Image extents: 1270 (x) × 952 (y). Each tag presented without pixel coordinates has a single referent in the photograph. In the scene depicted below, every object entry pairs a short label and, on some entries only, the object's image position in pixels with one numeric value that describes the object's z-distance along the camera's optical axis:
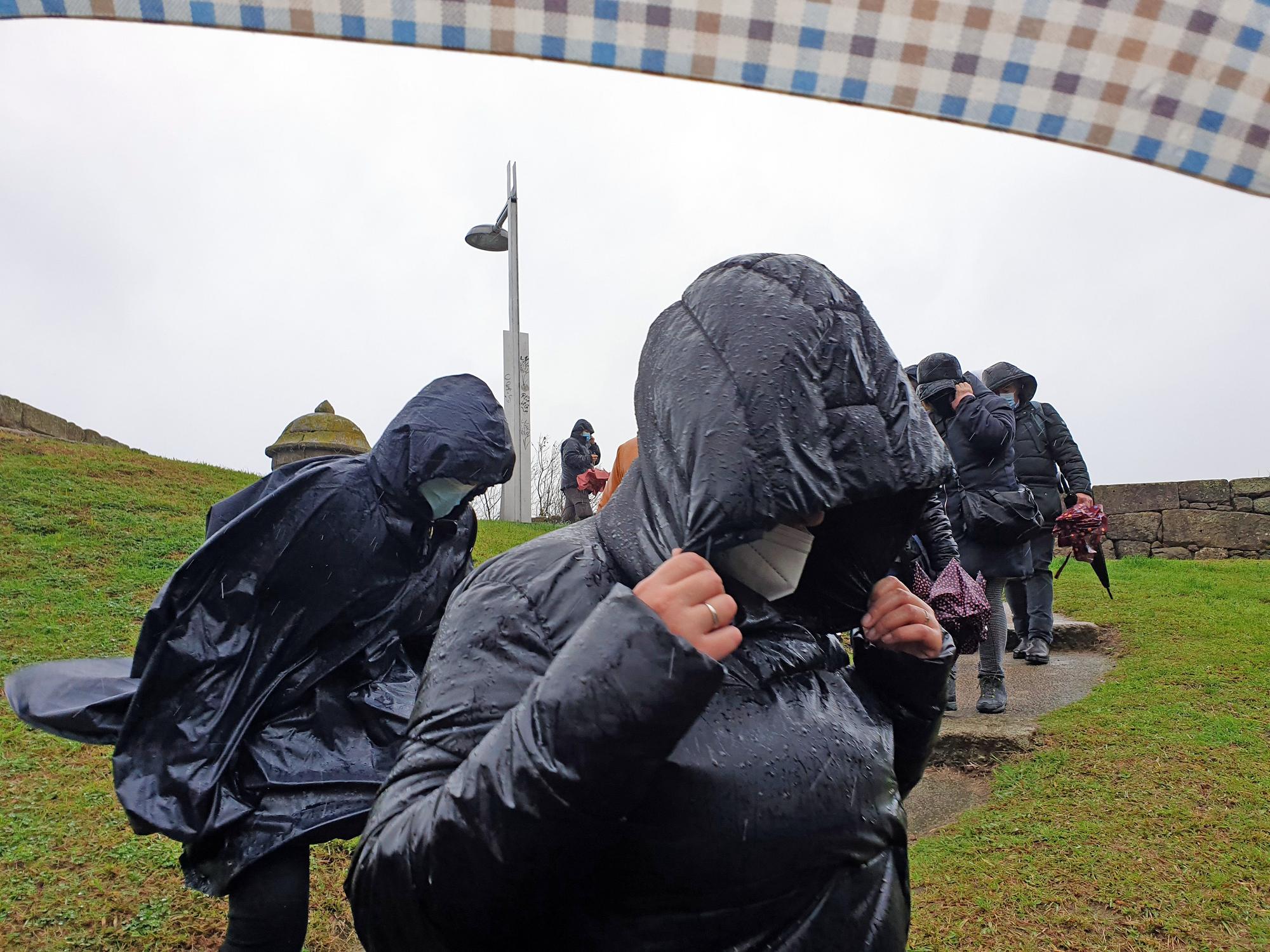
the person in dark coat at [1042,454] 6.48
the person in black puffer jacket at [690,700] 1.00
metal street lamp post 17.05
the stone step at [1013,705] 5.39
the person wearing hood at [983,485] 5.62
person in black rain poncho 2.79
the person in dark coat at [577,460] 15.59
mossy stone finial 12.09
